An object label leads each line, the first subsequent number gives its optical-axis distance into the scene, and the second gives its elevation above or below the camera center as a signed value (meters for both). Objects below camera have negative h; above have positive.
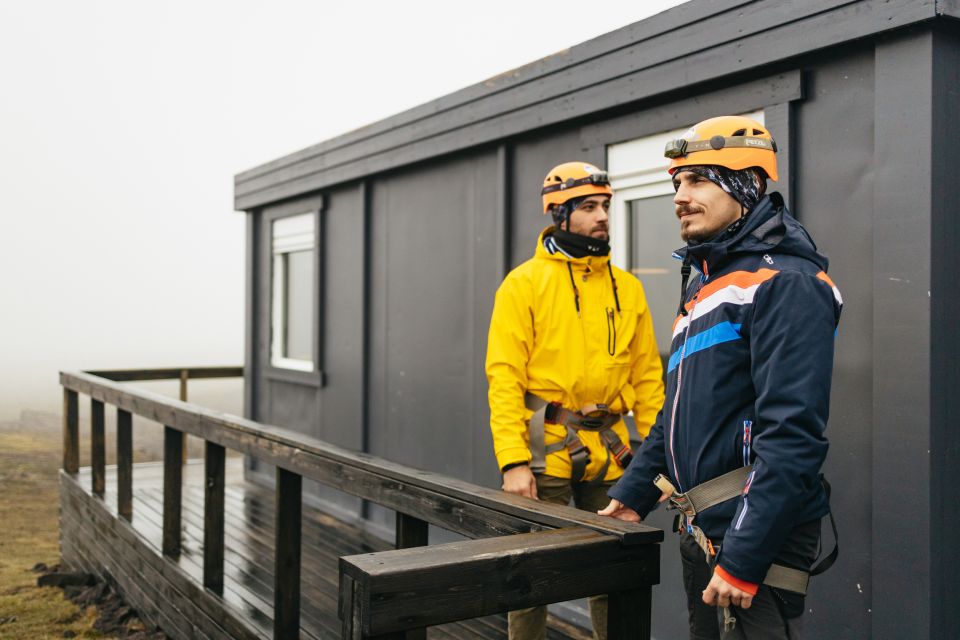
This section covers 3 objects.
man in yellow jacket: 2.92 -0.14
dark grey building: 2.94 +0.46
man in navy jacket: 1.78 -0.14
